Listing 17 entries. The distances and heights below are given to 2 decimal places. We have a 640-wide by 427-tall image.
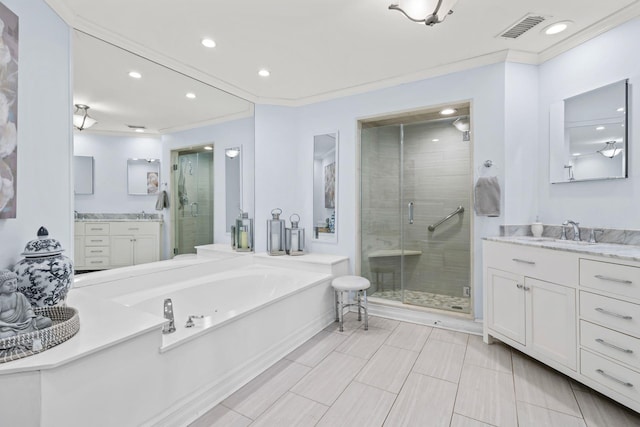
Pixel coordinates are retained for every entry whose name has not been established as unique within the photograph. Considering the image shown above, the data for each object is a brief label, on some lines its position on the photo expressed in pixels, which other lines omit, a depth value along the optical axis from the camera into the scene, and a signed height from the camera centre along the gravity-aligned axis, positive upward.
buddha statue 1.16 -0.40
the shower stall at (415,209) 3.52 +0.04
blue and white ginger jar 1.42 -0.28
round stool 2.83 -0.71
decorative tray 1.08 -0.49
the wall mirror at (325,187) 3.51 +0.32
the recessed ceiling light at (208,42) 2.35 +1.37
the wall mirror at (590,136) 2.12 +0.59
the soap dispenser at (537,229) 2.55 -0.14
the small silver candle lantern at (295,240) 3.52 -0.32
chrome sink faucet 2.30 -0.15
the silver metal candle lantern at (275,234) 3.55 -0.25
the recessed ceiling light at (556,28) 2.17 +1.38
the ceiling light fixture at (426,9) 1.65 +1.17
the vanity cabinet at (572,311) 1.60 -0.64
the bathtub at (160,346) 1.11 -0.71
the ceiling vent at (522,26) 2.11 +1.38
